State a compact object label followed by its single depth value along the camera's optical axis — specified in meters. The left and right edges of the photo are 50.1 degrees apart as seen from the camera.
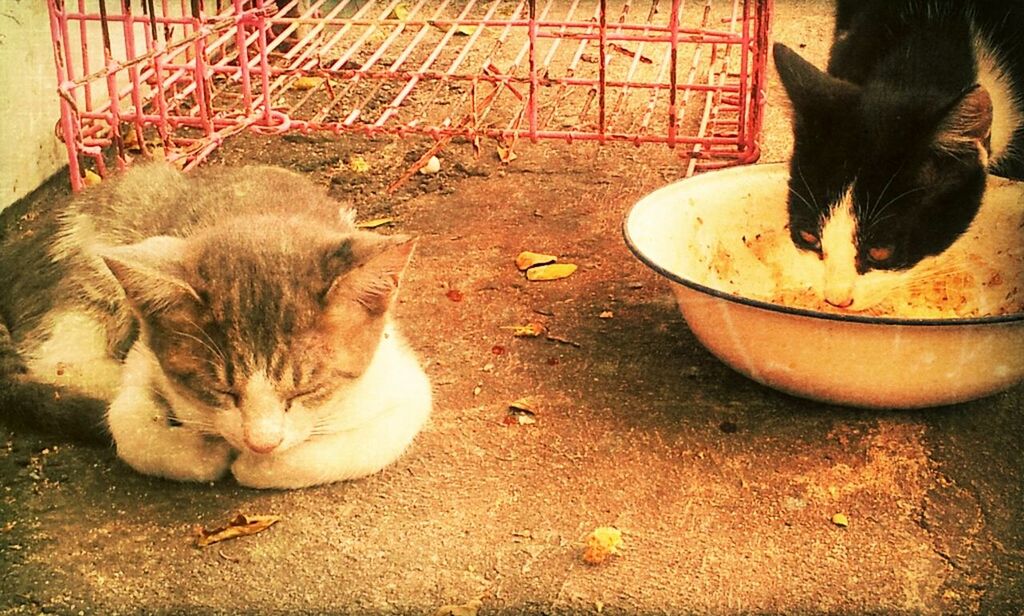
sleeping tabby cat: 1.41
